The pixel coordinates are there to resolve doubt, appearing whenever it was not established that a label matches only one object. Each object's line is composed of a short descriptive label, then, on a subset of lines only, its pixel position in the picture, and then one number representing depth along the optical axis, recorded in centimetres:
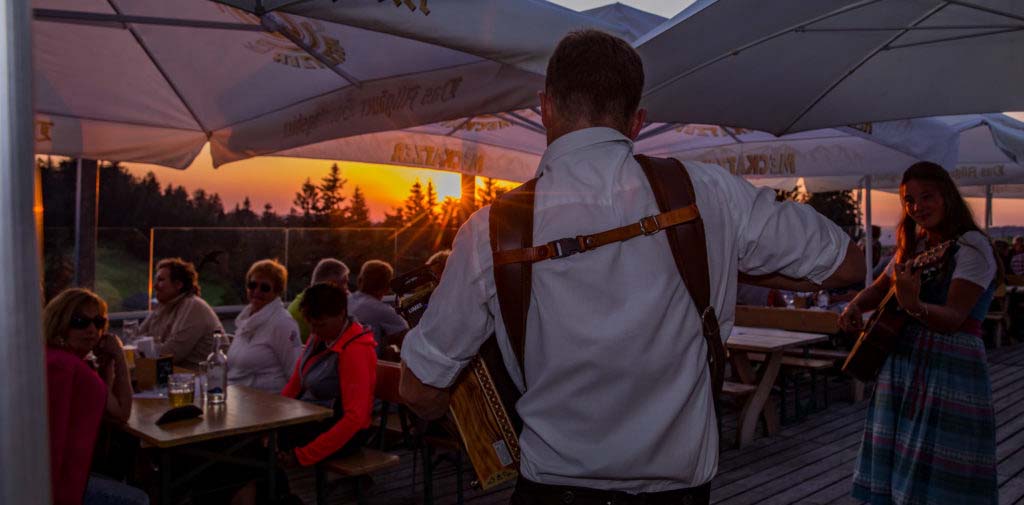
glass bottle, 390
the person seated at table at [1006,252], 1452
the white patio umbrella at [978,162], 632
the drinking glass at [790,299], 842
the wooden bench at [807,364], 708
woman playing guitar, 320
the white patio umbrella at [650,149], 628
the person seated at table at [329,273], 616
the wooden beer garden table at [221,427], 337
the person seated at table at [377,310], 573
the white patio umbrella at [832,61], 349
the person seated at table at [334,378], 407
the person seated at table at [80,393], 277
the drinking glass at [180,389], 387
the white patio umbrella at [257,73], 309
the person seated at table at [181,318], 531
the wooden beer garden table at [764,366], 633
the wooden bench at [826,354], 787
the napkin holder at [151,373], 449
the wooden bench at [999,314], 1210
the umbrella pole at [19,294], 41
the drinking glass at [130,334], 525
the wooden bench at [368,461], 401
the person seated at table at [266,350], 488
